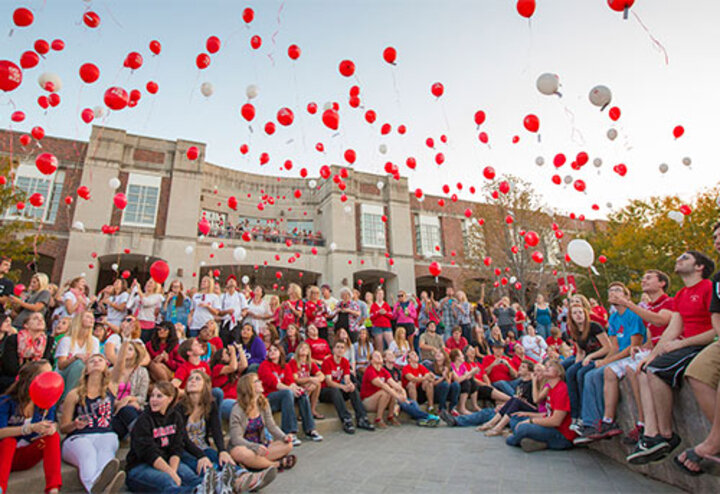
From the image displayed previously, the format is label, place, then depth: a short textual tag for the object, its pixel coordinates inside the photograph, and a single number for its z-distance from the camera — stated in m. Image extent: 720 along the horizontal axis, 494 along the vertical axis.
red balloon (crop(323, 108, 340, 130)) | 8.49
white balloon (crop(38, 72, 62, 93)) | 7.64
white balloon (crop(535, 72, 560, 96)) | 7.16
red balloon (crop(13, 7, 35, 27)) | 6.02
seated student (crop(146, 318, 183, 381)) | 5.55
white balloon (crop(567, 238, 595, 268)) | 7.73
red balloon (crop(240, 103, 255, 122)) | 8.51
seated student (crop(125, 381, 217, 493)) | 3.63
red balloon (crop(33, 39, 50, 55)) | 6.91
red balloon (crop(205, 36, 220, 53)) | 7.53
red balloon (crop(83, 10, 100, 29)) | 6.74
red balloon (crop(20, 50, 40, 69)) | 6.56
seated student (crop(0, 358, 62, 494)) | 3.48
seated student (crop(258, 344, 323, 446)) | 5.64
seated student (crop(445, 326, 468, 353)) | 9.17
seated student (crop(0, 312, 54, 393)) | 4.14
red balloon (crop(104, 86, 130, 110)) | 6.59
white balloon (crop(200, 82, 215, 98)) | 9.08
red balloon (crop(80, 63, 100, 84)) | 6.87
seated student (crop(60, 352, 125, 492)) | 3.62
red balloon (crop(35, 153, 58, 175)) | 8.34
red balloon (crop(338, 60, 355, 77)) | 7.86
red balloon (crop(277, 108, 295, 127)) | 8.16
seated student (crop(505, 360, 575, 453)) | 5.03
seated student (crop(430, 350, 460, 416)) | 7.48
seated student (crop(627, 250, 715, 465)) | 3.46
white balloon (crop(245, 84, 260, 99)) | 9.13
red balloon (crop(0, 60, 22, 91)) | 5.52
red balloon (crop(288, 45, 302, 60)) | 7.82
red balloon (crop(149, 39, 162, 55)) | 7.41
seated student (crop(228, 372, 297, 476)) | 4.32
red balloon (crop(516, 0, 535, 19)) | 5.66
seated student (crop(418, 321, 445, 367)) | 9.38
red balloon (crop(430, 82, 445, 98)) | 8.73
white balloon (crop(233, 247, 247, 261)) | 13.56
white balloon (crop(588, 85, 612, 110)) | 7.10
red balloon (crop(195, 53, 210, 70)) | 7.60
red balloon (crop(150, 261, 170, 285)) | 7.20
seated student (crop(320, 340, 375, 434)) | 6.44
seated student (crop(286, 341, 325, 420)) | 6.39
